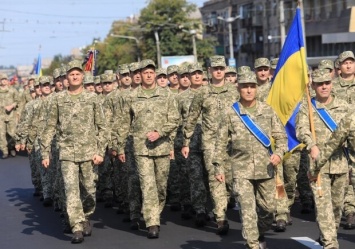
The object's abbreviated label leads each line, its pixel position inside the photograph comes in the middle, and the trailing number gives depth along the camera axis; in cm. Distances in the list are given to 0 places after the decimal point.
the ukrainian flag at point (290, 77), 1161
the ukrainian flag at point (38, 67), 3111
